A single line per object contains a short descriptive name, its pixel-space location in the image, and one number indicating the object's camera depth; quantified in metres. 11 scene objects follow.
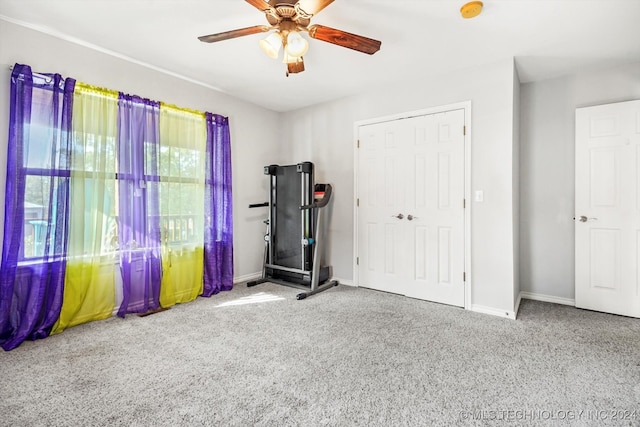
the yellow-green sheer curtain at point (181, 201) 3.37
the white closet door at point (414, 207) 3.39
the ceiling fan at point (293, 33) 2.00
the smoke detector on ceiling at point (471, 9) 2.16
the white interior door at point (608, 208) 3.02
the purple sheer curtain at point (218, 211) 3.79
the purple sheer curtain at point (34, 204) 2.40
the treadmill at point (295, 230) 4.00
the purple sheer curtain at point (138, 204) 3.02
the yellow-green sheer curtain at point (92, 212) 2.71
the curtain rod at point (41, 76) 2.53
